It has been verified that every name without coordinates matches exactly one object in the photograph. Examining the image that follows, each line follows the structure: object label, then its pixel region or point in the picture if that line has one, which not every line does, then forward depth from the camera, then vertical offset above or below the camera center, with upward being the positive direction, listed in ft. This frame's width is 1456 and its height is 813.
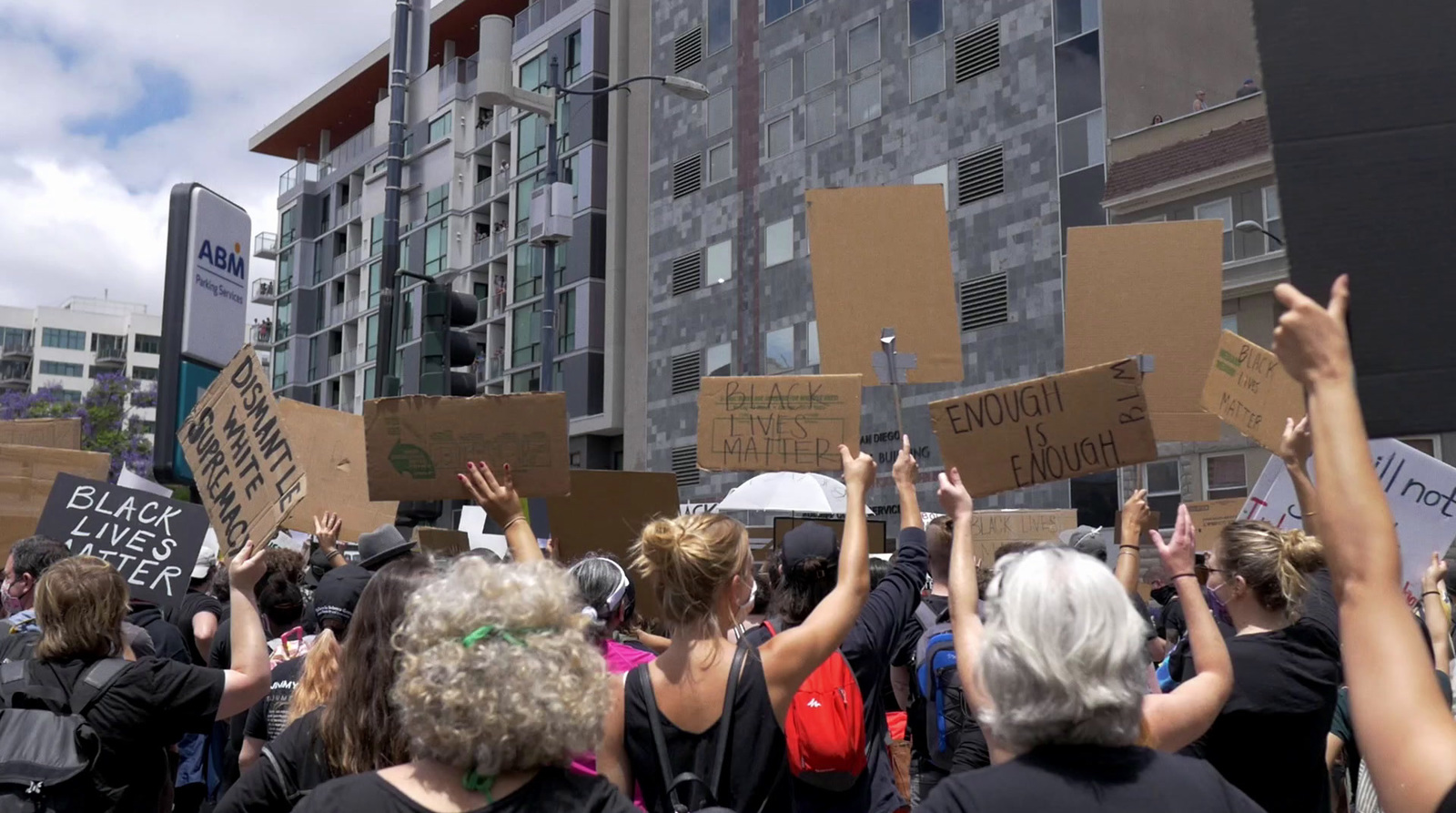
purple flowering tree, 153.99 +14.13
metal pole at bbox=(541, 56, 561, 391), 72.23 +12.21
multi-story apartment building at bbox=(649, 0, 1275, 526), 95.86 +28.16
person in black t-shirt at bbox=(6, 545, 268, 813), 12.98 -1.23
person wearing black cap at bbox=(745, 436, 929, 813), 13.15 -0.79
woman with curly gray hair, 7.59 -0.90
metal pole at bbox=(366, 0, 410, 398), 33.14 +9.47
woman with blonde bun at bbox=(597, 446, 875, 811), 10.52 -1.13
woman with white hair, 7.25 -0.93
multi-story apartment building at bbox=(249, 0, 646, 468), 133.69 +35.43
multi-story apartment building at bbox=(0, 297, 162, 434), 369.91 +51.51
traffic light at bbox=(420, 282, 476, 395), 30.22 +4.17
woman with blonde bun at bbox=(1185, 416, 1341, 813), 12.51 -1.31
